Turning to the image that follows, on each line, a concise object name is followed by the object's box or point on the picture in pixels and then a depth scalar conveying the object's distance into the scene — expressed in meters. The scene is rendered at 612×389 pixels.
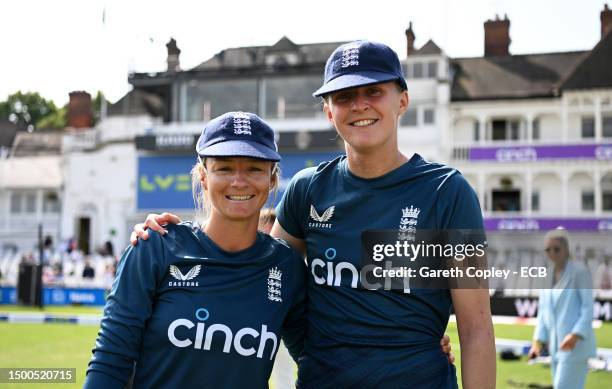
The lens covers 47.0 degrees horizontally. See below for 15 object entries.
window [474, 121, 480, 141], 36.88
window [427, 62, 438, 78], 35.76
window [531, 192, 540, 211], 35.50
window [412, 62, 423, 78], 36.12
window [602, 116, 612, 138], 34.97
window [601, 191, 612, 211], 34.22
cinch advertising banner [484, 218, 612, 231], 32.59
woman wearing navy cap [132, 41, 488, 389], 2.66
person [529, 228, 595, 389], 6.34
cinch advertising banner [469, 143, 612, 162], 34.06
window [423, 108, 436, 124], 36.06
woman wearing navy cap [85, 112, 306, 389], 2.71
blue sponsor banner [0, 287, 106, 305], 23.28
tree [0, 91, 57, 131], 34.53
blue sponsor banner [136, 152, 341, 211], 37.75
